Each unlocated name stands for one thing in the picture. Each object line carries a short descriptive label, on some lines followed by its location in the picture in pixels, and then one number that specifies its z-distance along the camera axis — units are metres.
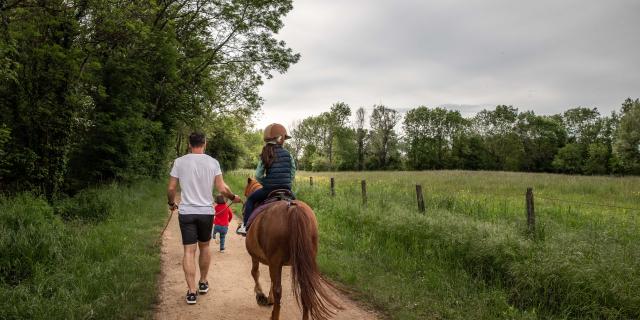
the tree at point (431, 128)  68.44
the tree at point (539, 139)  60.28
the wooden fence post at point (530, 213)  7.72
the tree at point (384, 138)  66.44
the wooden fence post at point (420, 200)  10.38
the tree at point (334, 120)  71.56
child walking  8.50
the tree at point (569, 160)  55.76
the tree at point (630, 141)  42.56
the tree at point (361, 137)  68.50
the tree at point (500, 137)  60.25
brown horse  4.36
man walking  5.06
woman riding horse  5.23
